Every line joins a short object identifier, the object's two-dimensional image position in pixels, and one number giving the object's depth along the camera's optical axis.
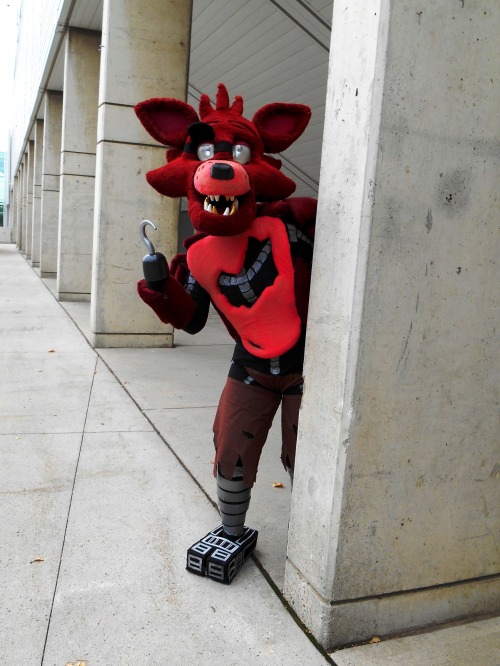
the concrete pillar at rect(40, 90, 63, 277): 16.83
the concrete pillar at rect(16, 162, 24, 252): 36.50
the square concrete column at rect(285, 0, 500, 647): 2.03
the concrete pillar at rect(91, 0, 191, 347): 7.39
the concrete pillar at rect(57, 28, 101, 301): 12.07
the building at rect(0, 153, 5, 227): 91.98
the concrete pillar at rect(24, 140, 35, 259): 28.23
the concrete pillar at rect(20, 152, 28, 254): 31.83
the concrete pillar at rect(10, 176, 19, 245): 42.39
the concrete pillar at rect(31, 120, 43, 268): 22.33
